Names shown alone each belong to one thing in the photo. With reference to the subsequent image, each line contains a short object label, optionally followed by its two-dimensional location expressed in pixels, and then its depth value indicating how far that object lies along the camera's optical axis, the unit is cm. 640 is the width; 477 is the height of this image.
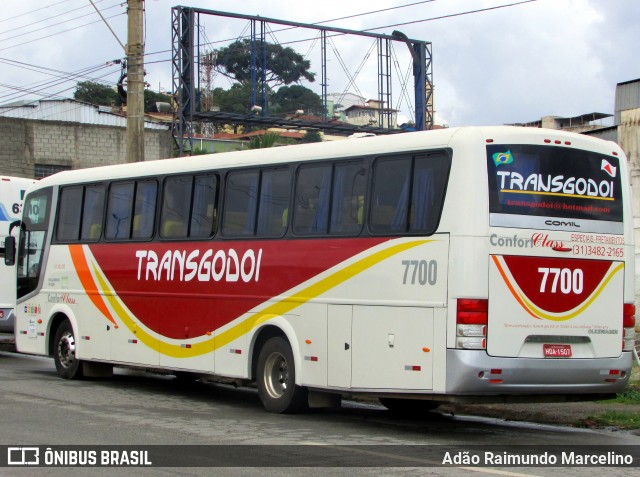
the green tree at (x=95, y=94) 9531
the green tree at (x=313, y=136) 5979
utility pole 2186
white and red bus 1097
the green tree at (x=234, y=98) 8637
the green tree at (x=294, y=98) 8950
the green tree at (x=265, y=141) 4353
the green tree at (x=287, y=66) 9738
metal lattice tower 3509
